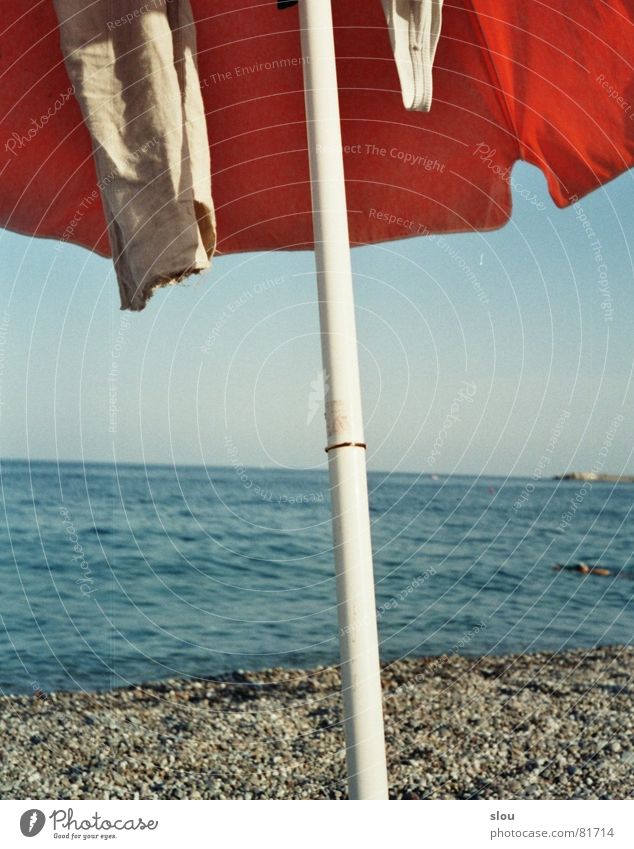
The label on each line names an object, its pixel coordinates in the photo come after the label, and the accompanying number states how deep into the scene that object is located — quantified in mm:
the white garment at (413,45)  1925
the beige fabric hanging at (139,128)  1933
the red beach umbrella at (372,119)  2449
